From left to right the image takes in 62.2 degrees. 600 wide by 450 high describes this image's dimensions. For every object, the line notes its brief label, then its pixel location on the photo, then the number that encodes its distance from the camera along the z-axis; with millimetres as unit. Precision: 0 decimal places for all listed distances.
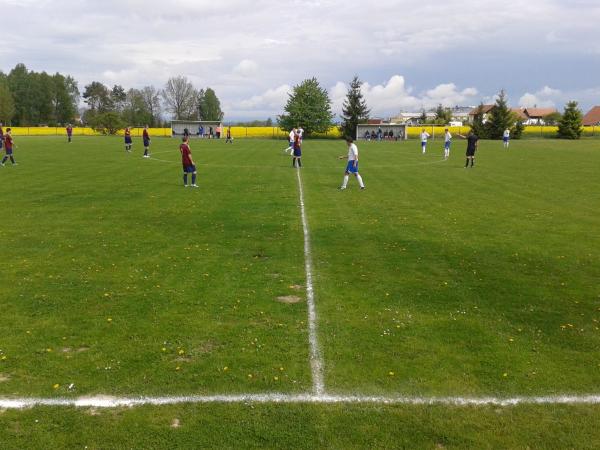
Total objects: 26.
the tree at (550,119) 114188
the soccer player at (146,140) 35334
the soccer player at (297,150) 27297
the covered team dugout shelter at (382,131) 72062
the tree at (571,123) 70688
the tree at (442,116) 100956
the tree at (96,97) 131500
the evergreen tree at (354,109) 82500
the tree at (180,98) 119875
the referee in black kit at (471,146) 27922
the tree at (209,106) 125375
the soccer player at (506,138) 50081
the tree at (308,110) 81500
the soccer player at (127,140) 39594
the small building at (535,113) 150988
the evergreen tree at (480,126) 72375
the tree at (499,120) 71000
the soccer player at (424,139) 41953
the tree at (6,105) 102625
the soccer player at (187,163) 19922
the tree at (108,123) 83625
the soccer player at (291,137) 33831
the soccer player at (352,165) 19155
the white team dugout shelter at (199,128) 75188
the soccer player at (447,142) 35150
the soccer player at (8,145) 27812
